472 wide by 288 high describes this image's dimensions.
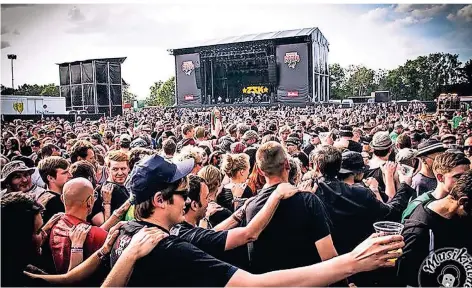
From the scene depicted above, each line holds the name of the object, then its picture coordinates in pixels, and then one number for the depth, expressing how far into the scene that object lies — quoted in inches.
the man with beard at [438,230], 76.3
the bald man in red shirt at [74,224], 82.6
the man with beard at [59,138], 318.6
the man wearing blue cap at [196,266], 52.7
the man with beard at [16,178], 121.0
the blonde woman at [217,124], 334.8
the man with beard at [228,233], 79.0
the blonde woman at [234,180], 123.1
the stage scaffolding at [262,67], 967.6
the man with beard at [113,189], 120.9
